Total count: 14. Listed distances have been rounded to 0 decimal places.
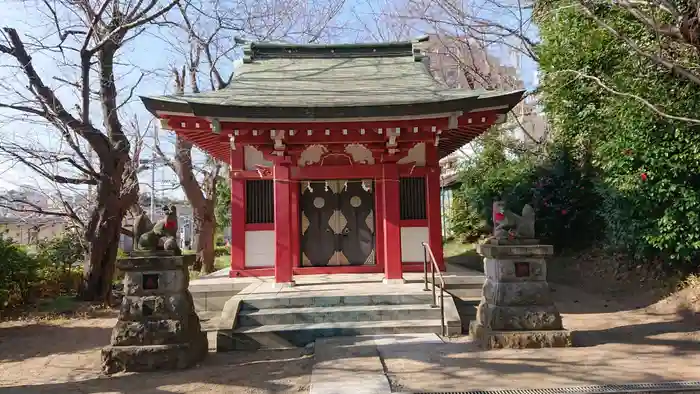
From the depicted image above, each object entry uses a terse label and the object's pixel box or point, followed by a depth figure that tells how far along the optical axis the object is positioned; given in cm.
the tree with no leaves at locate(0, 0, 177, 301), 907
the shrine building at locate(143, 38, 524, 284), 724
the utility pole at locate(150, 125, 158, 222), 1330
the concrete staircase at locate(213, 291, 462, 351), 634
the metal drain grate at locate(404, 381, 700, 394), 403
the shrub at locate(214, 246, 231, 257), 2443
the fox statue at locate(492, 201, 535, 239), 598
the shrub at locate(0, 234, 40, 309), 904
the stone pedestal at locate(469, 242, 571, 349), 568
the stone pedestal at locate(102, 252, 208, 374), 541
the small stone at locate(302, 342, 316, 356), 592
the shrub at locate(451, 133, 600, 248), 1155
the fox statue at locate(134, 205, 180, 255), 579
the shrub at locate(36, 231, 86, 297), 1066
